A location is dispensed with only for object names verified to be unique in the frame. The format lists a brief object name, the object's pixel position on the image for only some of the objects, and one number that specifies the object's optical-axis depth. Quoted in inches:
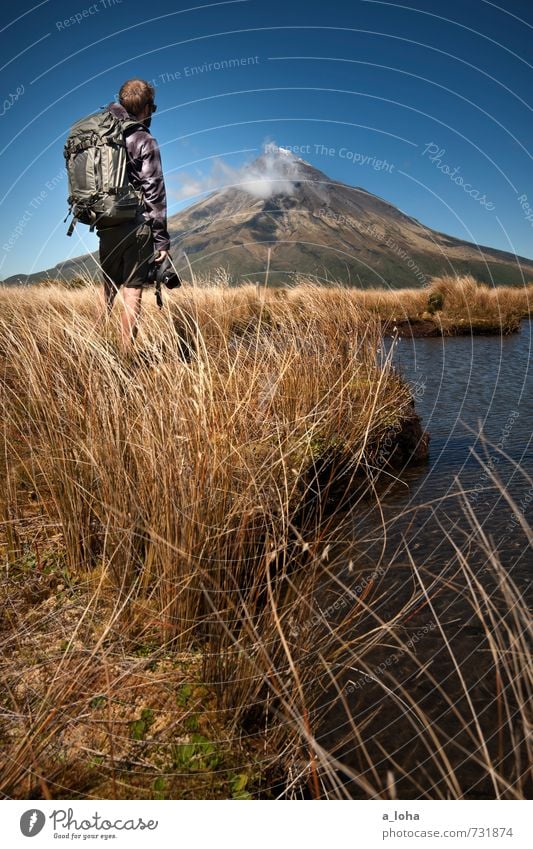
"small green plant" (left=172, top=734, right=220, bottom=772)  64.3
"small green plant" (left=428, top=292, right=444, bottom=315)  648.4
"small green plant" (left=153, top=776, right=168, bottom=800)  60.2
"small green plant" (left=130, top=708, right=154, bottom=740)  67.1
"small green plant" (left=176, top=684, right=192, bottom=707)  72.6
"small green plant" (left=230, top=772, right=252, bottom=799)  61.9
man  167.9
